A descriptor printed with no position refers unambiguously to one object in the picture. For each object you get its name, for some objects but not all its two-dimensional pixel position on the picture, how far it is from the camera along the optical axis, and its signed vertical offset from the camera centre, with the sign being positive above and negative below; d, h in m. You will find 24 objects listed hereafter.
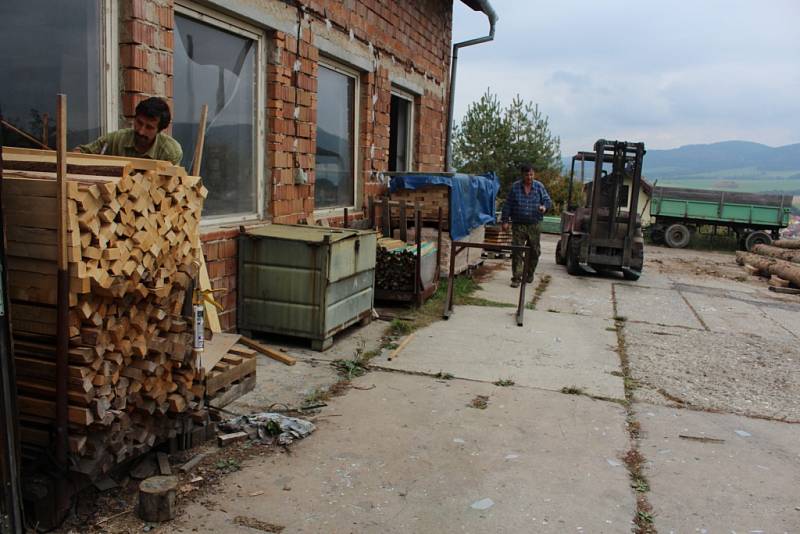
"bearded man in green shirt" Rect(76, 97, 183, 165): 3.84 +0.26
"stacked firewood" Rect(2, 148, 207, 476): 2.80 -0.50
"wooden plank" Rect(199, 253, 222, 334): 4.49 -0.96
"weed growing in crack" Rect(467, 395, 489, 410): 4.91 -1.56
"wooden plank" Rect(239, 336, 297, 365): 5.64 -1.45
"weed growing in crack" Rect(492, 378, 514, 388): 5.44 -1.54
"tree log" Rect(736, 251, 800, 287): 12.94 -1.23
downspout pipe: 12.27 +2.90
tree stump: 3.03 -1.48
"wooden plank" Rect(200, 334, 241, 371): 4.01 -1.06
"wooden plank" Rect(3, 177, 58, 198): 2.76 -0.04
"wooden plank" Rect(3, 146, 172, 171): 3.14 +0.10
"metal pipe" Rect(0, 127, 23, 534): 2.54 -1.05
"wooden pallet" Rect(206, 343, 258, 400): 3.97 -1.19
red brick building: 4.52 +0.92
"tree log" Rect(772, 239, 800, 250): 17.67 -0.91
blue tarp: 9.18 -0.01
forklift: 11.78 -0.36
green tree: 27.28 +2.32
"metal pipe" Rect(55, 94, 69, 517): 2.69 -0.59
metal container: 5.88 -0.85
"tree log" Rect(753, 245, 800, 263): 15.80 -1.09
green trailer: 19.62 -0.20
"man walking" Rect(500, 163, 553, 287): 10.17 -0.15
